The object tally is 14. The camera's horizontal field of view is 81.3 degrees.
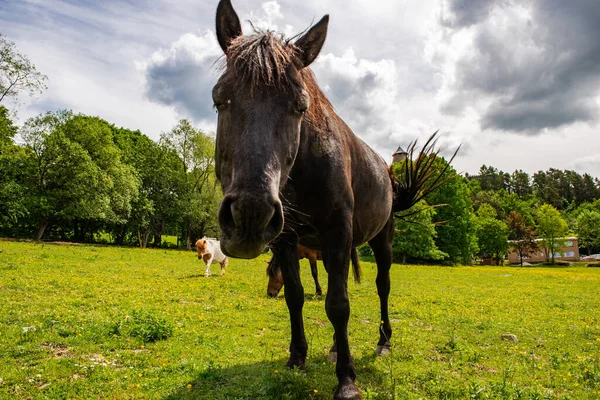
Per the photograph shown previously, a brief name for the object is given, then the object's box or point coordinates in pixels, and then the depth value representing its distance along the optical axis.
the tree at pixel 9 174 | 25.94
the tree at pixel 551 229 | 65.25
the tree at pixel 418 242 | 43.16
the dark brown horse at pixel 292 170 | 2.29
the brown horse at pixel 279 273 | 10.33
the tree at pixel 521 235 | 67.81
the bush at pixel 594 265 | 53.71
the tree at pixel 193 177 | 42.16
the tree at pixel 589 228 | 79.94
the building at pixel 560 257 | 78.81
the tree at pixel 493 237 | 63.97
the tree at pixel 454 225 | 48.50
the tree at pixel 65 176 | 31.09
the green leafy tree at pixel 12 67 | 21.47
